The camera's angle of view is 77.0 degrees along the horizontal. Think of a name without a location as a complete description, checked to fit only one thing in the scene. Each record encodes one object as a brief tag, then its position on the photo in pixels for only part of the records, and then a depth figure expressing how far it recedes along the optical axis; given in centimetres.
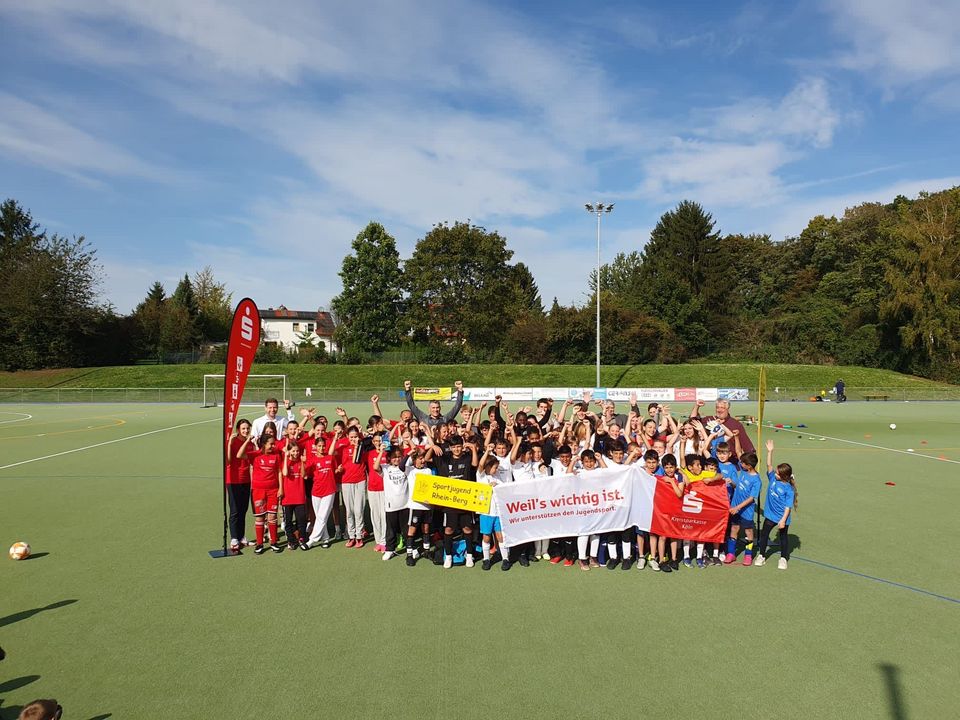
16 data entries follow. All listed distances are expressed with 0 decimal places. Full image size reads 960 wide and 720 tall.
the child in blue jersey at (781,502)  779
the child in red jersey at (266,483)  861
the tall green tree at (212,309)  7056
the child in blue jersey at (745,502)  798
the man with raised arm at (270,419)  984
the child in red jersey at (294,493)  855
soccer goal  3953
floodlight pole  3997
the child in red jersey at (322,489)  864
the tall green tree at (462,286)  6147
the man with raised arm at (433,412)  1034
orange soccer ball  819
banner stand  823
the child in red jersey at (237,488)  867
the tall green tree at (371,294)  6291
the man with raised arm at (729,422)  952
